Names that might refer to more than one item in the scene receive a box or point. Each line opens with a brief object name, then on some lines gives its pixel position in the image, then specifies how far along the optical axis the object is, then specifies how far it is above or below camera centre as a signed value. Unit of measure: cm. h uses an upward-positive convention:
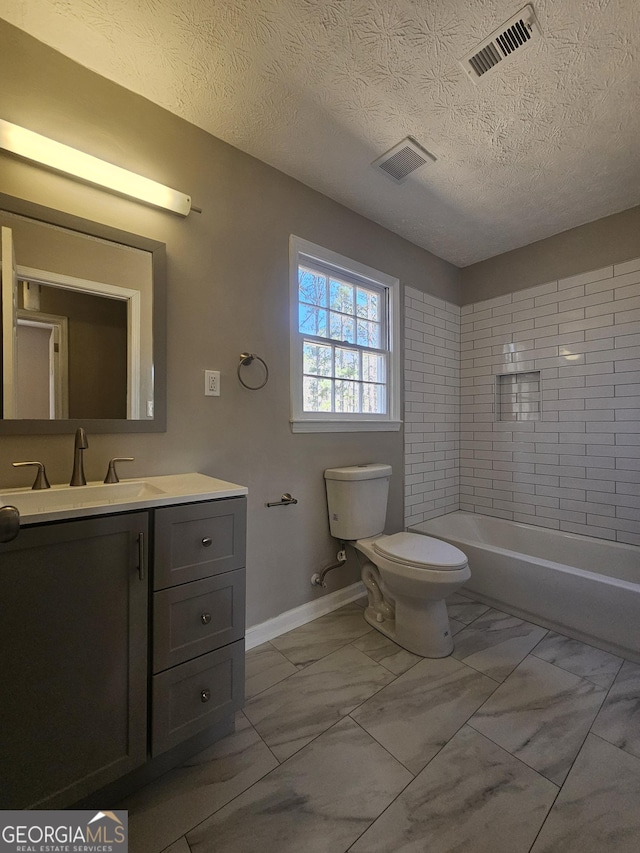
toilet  160 -67
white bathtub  165 -88
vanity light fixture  111 +97
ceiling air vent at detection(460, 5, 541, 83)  113 +137
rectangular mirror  116 +40
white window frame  187 +48
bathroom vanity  81 -57
